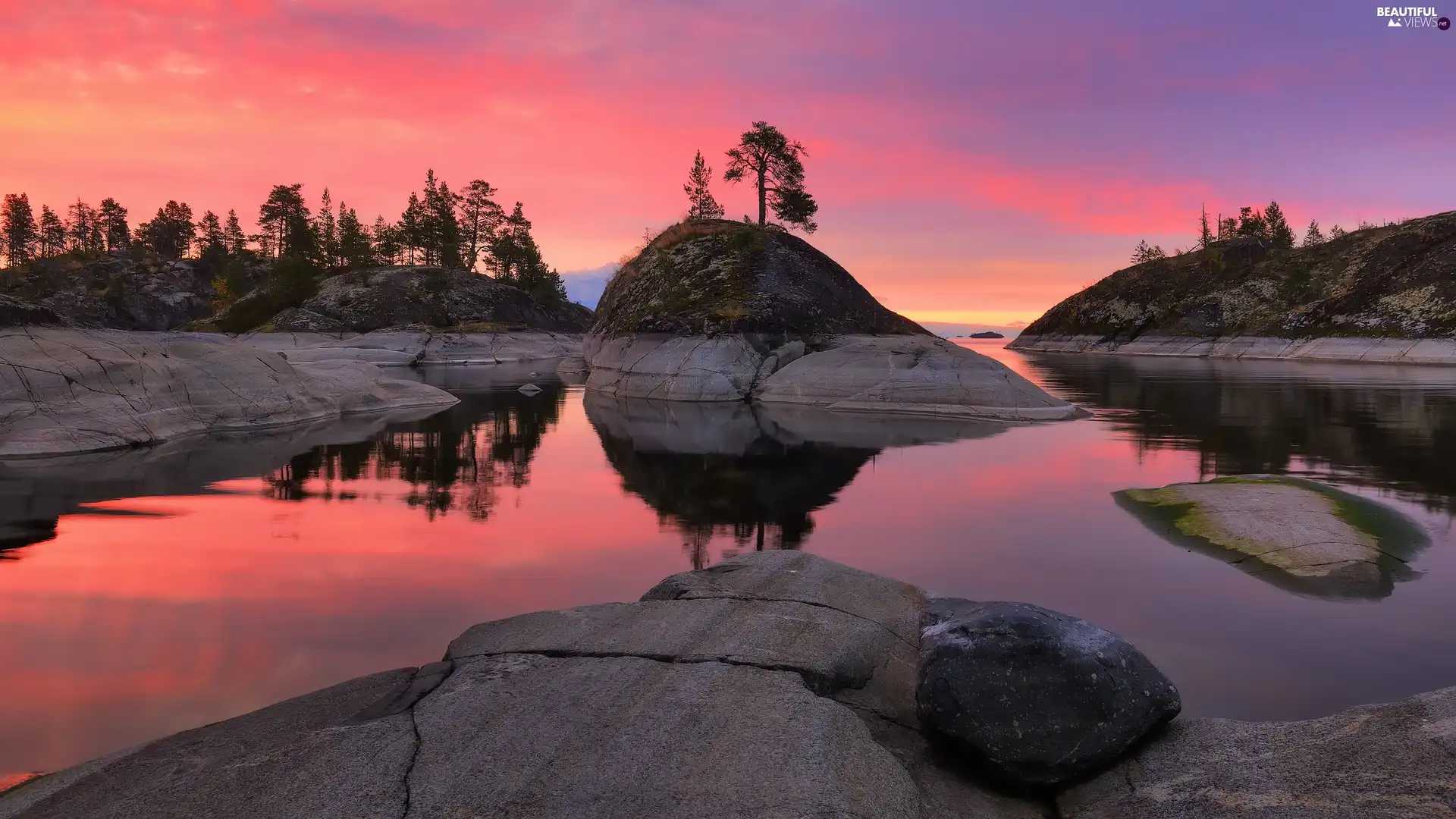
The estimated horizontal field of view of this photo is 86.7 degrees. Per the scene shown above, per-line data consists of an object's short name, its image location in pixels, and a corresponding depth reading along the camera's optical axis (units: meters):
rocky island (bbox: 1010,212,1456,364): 84.56
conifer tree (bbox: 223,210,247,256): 180.00
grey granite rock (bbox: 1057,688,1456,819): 4.57
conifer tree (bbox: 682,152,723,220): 79.44
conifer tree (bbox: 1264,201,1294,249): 136.39
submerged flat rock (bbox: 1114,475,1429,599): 10.36
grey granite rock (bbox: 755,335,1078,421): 32.62
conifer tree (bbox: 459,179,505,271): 137.50
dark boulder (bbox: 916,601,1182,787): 5.40
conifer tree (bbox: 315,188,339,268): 119.31
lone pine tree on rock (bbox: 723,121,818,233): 63.66
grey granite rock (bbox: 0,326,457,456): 20.11
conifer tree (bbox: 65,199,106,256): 190.75
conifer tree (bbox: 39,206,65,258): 184.62
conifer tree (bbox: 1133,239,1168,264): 154.38
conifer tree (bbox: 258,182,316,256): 112.31
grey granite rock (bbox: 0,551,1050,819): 4.66
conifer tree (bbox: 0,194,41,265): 168.75
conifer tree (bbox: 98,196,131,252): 174.38
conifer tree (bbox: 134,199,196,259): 172.38
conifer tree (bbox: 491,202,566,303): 130.25
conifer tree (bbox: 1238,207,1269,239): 150.50
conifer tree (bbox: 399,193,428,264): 125.19
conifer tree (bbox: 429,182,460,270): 123.06
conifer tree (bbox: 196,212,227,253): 172.38
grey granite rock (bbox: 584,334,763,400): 40.22
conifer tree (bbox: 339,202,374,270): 119.38
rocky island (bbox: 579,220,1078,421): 34.12
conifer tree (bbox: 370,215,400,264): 125.81
